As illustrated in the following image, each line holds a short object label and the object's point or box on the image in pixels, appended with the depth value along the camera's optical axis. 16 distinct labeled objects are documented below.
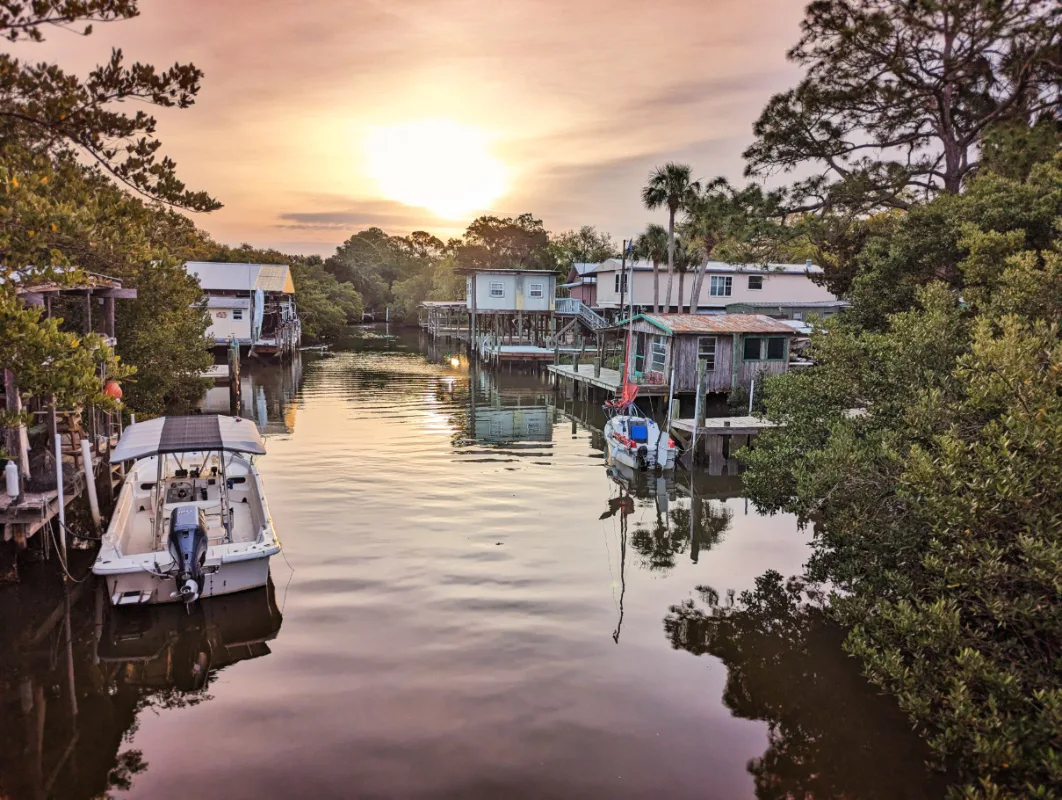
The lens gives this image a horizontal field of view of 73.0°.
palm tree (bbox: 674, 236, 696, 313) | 44.88
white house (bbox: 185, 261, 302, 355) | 45.72
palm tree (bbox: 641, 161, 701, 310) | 40.03
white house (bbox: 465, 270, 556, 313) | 52.50
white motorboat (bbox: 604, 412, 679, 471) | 21.19
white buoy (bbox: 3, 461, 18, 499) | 11.69
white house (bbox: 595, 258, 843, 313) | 49.16
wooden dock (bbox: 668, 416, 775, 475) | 21.81
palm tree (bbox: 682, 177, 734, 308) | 37.62
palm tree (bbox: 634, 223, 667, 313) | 43.78
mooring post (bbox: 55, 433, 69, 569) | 12.40
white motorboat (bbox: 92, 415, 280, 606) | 11.02
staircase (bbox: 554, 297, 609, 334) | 47.61
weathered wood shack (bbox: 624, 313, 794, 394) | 28.47
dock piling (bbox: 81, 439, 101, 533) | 13.45
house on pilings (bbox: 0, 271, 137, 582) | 11.91
